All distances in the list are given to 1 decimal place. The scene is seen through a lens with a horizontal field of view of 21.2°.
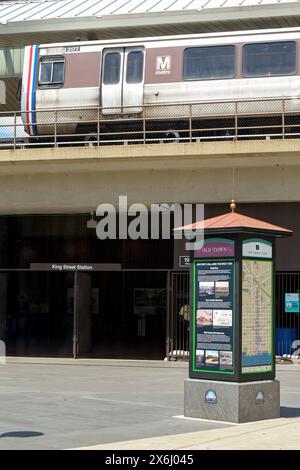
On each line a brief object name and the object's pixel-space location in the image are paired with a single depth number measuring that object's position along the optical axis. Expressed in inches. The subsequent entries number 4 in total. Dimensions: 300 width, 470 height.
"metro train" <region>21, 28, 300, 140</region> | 837.8
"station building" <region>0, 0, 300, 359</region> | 866.1
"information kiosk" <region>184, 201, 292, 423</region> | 449.7
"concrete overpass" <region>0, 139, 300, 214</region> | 831.1
